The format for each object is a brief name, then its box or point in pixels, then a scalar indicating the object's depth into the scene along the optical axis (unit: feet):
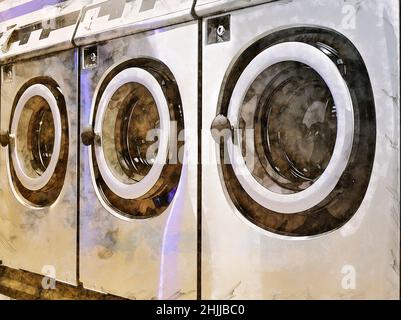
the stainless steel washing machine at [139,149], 4.74
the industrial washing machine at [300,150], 3.47
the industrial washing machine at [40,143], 5.92
